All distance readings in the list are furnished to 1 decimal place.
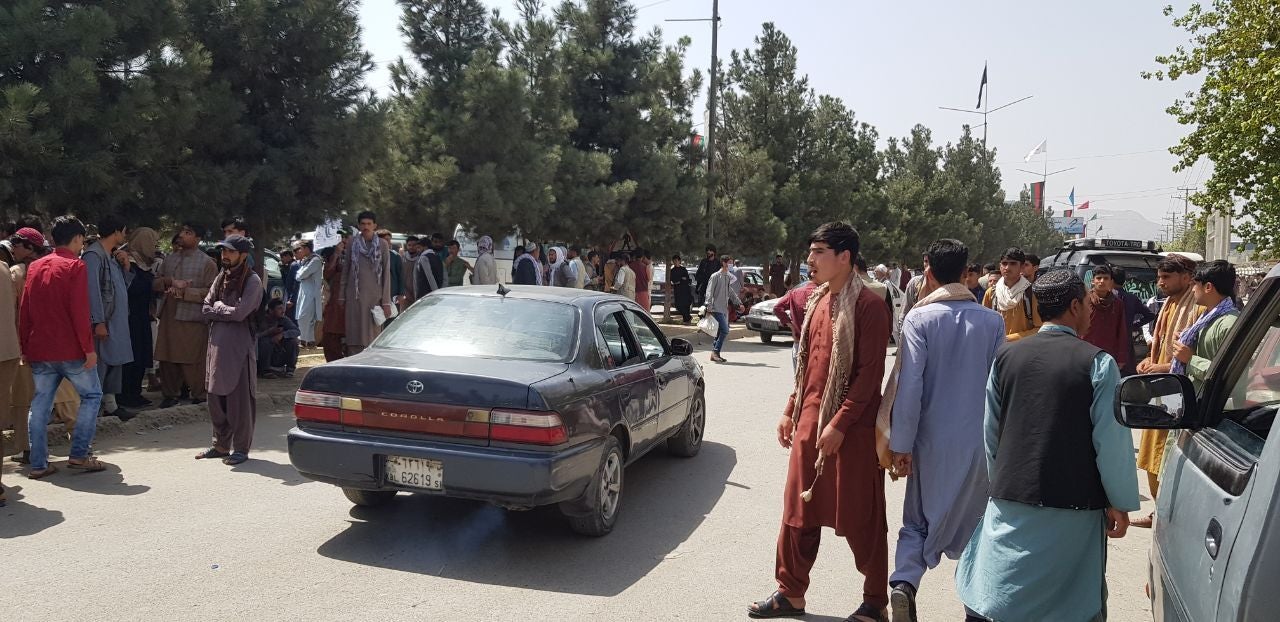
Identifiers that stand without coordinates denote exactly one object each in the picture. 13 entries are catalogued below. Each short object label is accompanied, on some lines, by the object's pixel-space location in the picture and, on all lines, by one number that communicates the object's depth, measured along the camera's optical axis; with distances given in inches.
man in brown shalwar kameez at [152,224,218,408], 364.8
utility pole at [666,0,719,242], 915.4
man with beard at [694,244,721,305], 897.5
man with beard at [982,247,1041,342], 303.1
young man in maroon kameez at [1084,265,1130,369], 318.3
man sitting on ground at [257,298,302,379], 457.4
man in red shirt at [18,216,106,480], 269.6
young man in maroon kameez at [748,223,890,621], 175.5
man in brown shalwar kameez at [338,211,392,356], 421.4
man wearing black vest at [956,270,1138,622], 134.1
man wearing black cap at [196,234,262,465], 297.3
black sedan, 208.1
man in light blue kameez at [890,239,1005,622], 173.6
